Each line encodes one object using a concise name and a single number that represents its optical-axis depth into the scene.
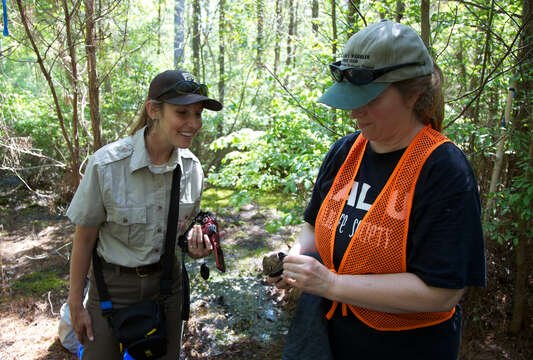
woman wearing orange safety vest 1.13
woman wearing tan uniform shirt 1.96
